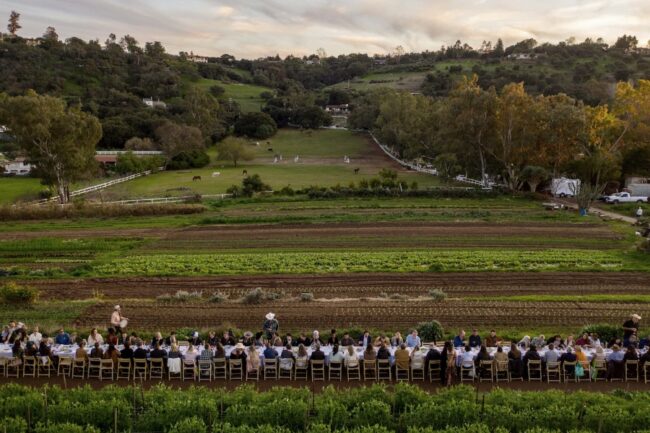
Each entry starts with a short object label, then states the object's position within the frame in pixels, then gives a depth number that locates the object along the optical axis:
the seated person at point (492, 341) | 16.14
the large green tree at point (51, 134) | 50.00
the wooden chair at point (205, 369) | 15.05
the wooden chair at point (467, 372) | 14.91
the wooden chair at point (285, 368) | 15.01
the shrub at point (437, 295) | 23.17
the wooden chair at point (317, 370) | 15.01
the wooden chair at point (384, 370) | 14.98
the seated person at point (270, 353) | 15.06
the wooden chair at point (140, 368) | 15.10
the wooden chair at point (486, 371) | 14.77
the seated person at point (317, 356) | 15.02
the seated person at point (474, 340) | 16.02
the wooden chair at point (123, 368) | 15.08
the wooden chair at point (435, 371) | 14.95
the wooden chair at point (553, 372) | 14.71
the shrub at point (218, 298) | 23.38
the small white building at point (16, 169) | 77.00
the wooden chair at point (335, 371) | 15.12
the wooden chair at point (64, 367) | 15.20
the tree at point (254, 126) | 113.56
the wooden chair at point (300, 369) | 15.06
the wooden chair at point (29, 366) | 15.17
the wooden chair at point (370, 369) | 15.02
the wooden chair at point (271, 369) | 15.02
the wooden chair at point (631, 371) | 14.73
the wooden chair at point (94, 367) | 15.20
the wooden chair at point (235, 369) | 15.05
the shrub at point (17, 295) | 22.25
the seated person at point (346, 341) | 16.25
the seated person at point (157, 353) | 15.15
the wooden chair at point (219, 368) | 15.09
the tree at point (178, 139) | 84.88
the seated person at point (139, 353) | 15.21
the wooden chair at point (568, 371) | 14.64
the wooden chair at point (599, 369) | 14.80
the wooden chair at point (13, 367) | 15.21
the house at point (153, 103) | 123.44
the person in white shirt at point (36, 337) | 15.89
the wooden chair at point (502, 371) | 14.77
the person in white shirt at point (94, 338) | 16.27
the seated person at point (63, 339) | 16.42
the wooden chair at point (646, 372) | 14.64
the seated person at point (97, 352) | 15.31
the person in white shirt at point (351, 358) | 15.00
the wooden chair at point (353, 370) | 15.04
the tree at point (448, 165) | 62.75
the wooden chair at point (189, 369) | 15.06
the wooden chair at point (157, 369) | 15.15
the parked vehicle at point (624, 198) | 50.84
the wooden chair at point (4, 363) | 15.24
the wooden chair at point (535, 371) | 14.79
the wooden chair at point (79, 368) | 15.20
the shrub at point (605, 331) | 17.69
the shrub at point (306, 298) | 23.33
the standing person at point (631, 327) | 16.72
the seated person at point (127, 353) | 15.23
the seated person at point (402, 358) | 14.91
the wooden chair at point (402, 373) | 14.97
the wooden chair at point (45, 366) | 15.31
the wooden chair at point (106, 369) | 14.98
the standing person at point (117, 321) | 18.44
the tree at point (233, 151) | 84.25
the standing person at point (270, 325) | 17.77
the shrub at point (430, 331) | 17.72
